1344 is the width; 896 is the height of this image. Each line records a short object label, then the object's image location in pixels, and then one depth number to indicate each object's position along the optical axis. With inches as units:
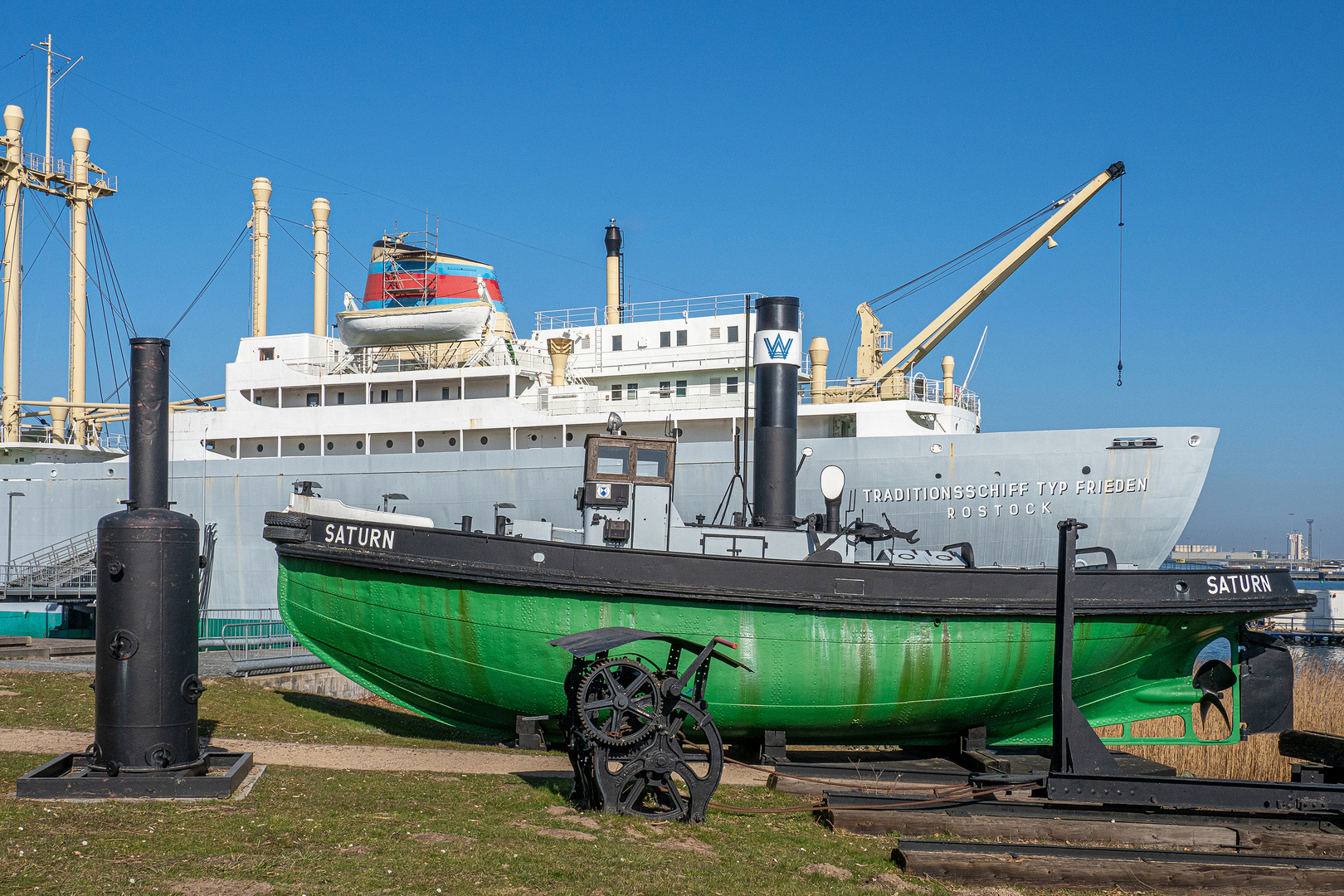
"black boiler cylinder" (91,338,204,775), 315.3
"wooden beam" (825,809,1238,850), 332.8
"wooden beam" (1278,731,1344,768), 441.4
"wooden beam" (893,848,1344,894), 284.5
